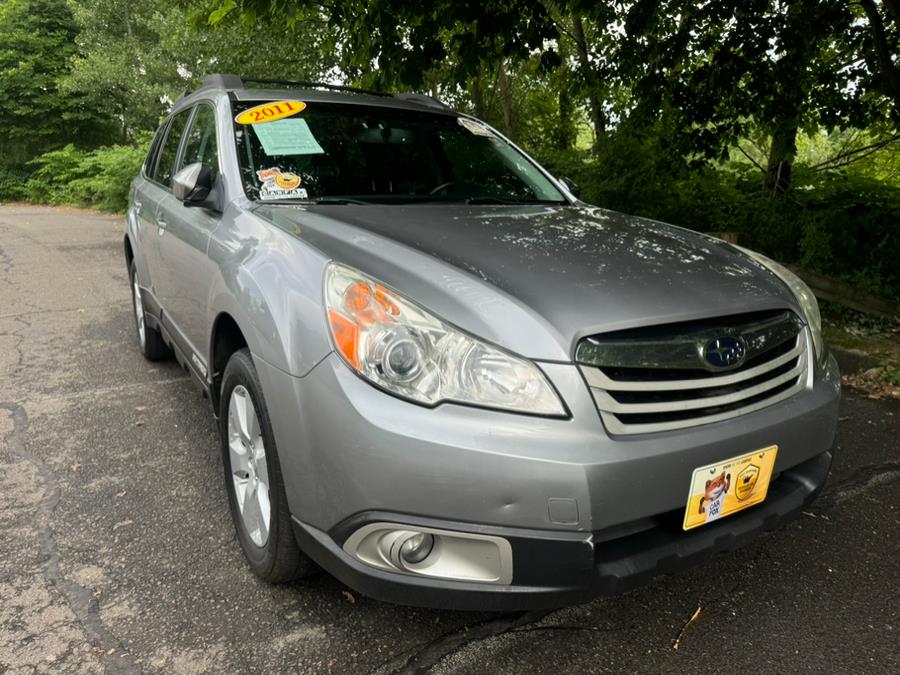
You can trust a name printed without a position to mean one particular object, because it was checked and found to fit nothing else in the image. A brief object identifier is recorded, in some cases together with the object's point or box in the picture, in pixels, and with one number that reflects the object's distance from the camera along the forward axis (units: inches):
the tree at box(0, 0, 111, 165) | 880.3
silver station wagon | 62.1
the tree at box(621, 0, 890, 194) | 225.6
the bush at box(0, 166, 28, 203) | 882.1
